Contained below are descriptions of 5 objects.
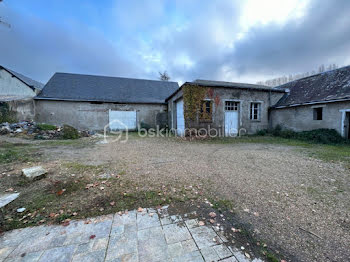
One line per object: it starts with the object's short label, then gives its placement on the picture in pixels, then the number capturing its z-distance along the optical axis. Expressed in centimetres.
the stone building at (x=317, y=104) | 714
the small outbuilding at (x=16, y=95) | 1042
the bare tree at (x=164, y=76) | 2558
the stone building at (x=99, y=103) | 1119
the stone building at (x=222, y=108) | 834
